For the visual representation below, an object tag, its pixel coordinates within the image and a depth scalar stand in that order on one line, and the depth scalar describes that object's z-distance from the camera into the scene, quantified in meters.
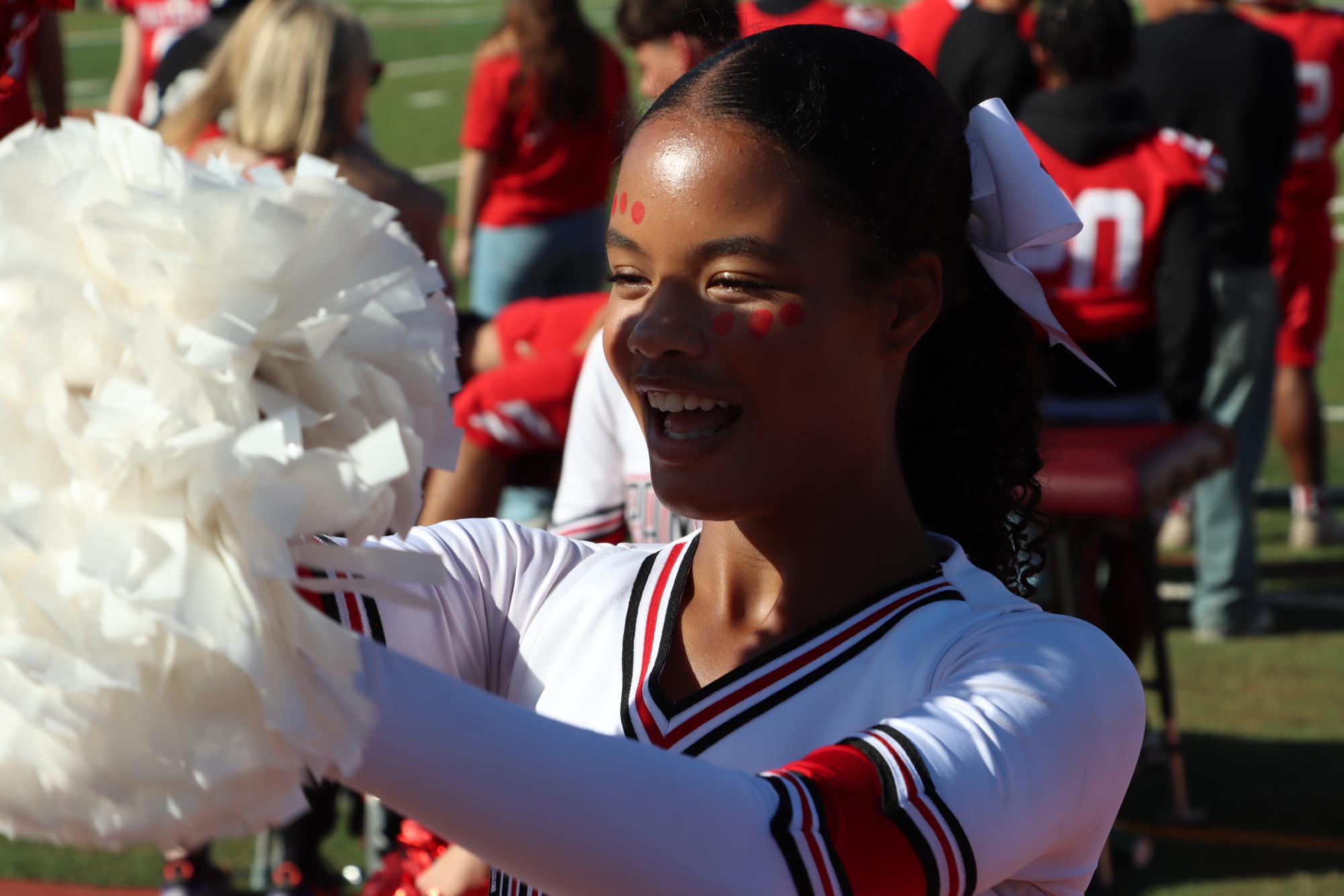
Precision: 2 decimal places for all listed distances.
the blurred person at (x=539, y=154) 11.51
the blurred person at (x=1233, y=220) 10.69
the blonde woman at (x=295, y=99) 7.83
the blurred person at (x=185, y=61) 9.73
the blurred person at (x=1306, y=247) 12.45
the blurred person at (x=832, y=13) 9.09
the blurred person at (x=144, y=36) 12.11
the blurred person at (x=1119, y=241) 8.48
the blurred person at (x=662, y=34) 5.56
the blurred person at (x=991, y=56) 10.45
